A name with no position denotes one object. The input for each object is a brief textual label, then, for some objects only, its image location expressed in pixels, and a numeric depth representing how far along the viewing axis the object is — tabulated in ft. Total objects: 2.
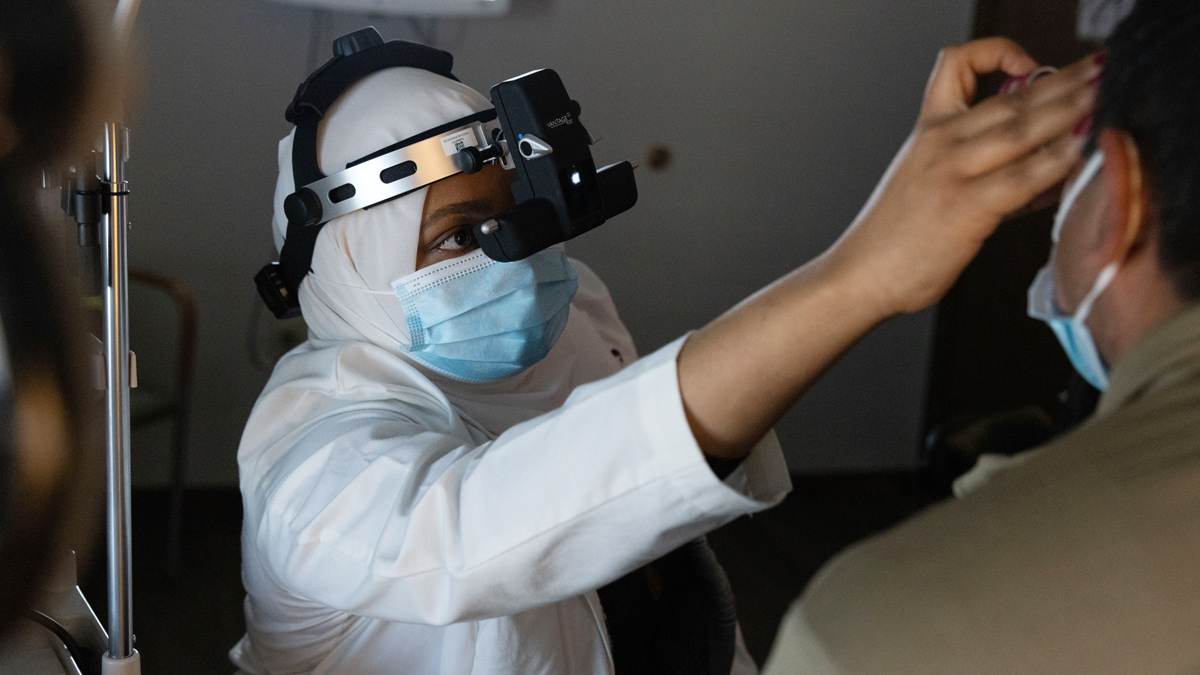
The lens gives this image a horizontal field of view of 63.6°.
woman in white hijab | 1.99
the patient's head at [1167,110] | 1.81
